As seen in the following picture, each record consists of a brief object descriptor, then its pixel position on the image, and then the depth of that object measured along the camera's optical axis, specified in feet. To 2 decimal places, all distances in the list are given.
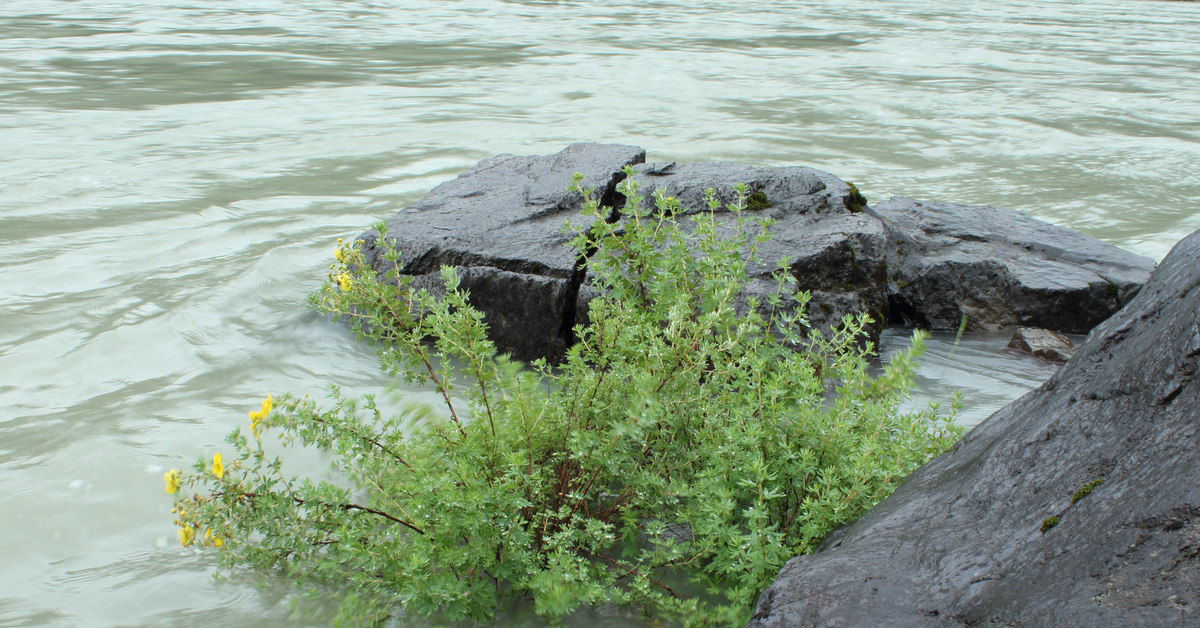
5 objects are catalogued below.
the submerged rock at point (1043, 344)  16.17
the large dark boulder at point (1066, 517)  5.95
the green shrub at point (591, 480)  8.63
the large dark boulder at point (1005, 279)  17.48
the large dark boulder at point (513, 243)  15.79
